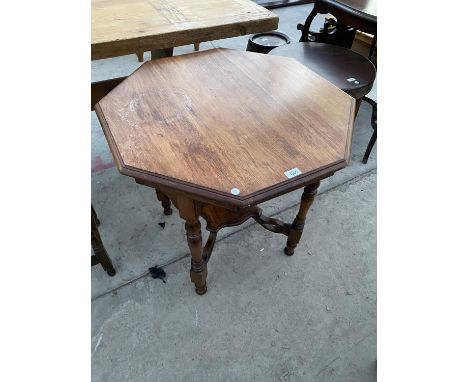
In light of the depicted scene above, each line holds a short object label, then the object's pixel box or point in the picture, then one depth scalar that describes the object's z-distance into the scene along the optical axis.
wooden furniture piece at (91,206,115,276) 1.41
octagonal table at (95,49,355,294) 0.93
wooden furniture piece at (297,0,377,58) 2.00
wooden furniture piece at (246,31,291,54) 2.32
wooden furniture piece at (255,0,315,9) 4.75
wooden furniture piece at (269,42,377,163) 1.82
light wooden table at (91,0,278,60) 1.33
